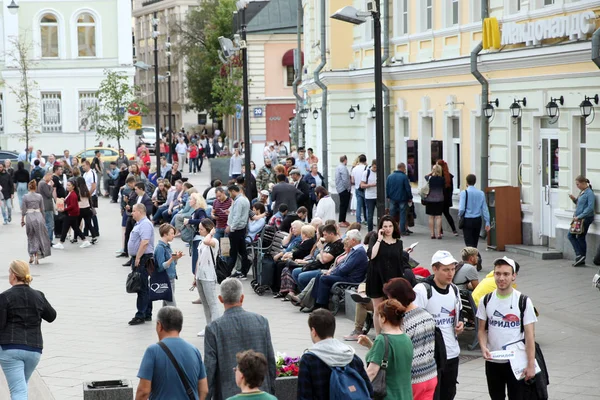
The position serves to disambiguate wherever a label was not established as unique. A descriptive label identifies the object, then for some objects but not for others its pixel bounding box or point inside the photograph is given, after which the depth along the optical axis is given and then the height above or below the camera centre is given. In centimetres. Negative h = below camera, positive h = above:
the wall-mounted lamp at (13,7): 5506 +569
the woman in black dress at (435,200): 2533 -175
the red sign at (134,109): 4804 +64
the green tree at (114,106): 5088 +84
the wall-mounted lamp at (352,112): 3384 +25
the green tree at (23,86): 5638 +202
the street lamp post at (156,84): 3771 +132
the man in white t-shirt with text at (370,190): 2728 -162
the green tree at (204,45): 7994 +608
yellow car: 5019 -124
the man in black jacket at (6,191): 3275 -180
